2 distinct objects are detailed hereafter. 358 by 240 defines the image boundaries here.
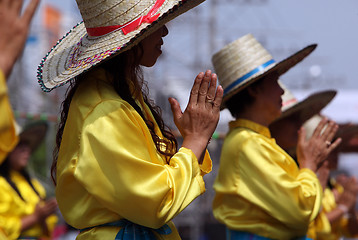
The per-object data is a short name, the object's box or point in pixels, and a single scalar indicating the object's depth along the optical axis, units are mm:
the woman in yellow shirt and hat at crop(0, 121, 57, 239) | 10031
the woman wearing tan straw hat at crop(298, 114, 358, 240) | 9055
